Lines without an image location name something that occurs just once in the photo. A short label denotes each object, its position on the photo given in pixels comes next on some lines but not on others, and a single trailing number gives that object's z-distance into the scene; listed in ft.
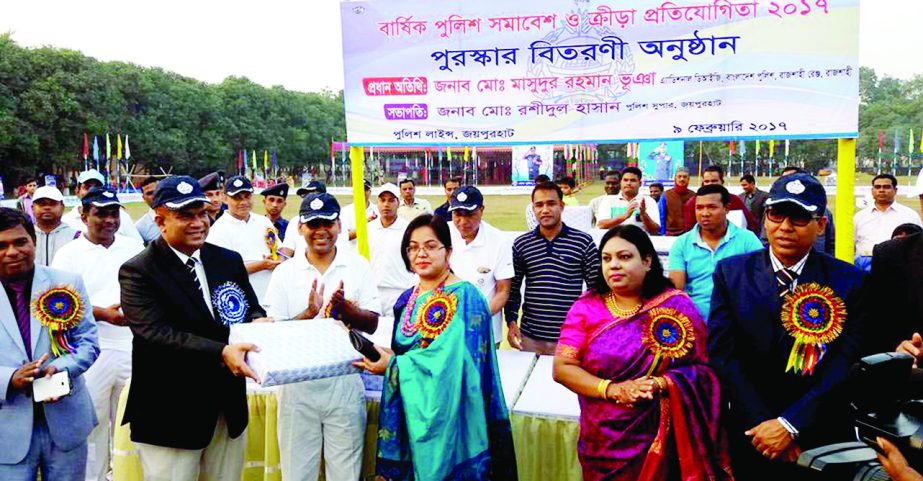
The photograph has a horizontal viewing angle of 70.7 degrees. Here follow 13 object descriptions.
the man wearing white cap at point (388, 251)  16.72
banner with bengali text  14.51
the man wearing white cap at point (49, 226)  17.02
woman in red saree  8.01
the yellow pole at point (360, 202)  17.94
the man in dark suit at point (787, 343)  7.91
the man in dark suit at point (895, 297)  8.06
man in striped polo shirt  13.73
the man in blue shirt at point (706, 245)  13.10
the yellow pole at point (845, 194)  14.73
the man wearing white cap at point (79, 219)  17.10
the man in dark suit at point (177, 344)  8.70
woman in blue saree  8.41
